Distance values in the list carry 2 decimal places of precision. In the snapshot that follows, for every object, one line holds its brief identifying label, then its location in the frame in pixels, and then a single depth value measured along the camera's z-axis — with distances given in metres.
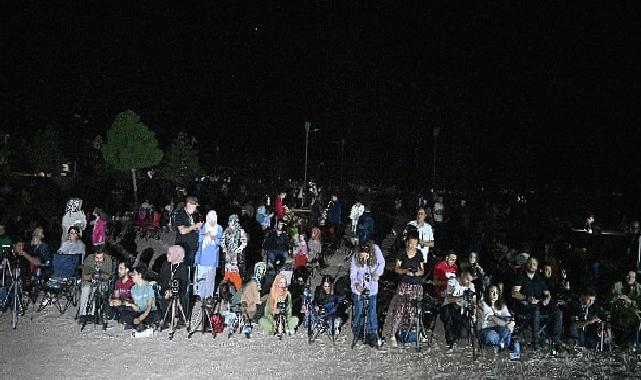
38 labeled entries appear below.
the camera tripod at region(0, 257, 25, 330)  9.99
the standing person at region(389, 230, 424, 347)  9.63
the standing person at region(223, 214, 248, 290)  11.33
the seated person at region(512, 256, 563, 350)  9.89
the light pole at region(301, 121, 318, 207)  34.66
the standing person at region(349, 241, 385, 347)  9.66
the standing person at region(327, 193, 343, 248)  20.66
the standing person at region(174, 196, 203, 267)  11.41
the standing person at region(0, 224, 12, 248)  12.00
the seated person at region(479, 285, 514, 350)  9.68
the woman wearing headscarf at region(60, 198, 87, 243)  13.55
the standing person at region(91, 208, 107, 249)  14.23
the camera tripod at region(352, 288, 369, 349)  9.62
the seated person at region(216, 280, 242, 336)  10.11
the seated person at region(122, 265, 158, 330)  9.93
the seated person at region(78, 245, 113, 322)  10.23
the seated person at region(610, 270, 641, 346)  10.09
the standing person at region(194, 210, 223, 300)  11.09
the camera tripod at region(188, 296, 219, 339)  9.88
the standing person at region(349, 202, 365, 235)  19.84
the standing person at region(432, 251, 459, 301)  10.71
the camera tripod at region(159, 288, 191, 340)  9.68
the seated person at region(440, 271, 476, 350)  9.73
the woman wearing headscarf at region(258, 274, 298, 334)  10.09
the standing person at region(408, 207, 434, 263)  11.91
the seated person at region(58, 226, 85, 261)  11.88
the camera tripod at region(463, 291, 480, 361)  9.38
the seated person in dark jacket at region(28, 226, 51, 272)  11.98
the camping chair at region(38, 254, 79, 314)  11.14
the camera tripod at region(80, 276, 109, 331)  10.17
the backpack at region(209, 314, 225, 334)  9.94
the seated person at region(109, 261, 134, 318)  10.11
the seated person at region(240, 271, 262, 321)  10.39
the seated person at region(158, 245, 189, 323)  10.27
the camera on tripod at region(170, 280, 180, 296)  9.63
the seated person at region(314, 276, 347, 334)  10.24
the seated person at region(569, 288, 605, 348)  10.09
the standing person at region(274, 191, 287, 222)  20.00
